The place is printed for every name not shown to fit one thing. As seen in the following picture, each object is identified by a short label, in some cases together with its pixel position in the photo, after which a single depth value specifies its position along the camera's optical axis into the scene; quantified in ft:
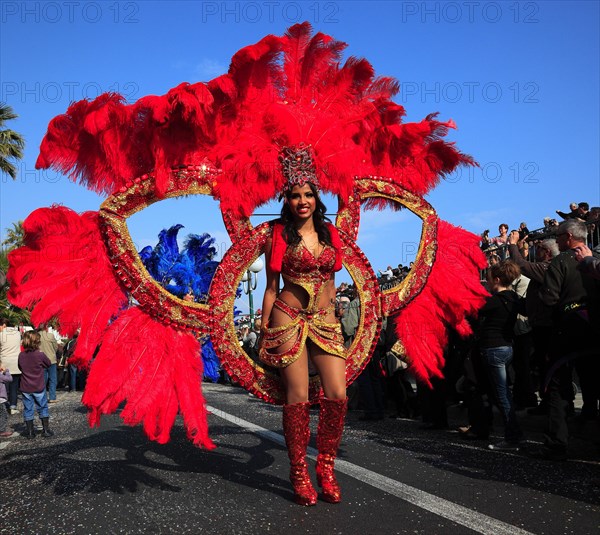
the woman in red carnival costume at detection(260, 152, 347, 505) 14.44
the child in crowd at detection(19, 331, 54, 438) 29.14
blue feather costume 25.73
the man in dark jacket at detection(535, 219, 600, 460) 17.74
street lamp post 48.47
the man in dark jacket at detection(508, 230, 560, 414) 20.61
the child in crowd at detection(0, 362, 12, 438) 27.09
